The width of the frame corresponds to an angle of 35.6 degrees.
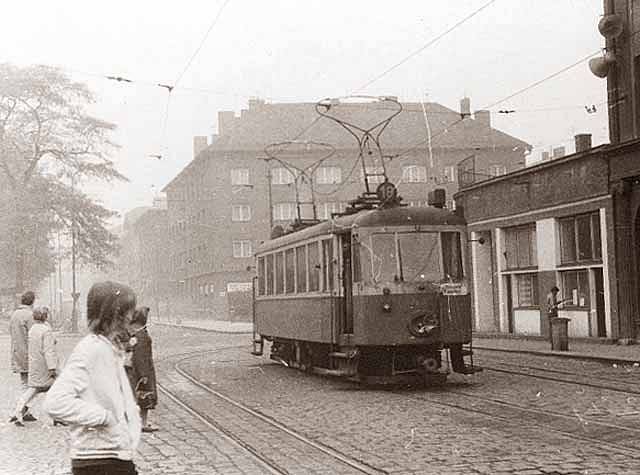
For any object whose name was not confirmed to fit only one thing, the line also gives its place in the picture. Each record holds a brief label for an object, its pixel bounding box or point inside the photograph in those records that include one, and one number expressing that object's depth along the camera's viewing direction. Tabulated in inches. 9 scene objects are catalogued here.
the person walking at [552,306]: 928.3
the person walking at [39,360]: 456.1
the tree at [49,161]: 1619.1
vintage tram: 597.9
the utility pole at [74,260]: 1763.0
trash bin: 890.7
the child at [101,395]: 163.8
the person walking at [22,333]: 509.7
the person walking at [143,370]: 401.1
